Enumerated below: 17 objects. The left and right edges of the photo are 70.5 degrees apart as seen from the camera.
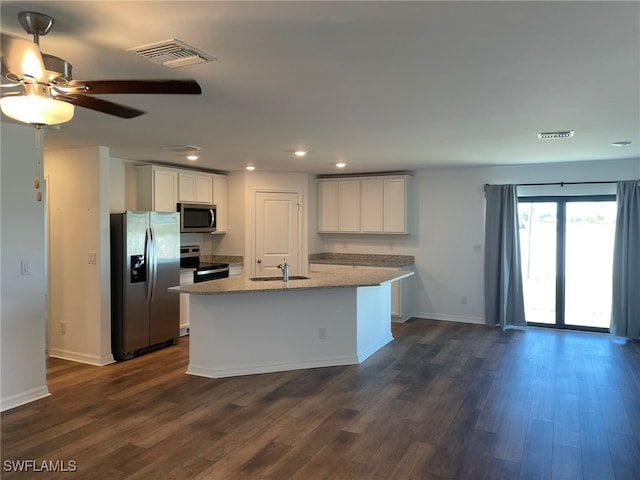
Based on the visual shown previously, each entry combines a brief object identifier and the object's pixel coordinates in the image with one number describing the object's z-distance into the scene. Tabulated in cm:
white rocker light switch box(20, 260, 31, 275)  379
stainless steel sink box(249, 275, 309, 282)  481
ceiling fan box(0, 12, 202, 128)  172
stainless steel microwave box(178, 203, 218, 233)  618
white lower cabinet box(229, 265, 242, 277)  671
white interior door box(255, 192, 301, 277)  696
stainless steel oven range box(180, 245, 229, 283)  612
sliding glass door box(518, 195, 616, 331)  605
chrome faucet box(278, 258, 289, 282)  474
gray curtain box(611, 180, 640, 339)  564
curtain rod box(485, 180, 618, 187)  586
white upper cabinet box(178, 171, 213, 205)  618
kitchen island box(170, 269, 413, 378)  437
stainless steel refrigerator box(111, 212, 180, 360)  494
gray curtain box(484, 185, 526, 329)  629
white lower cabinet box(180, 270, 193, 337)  586
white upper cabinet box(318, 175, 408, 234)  690
